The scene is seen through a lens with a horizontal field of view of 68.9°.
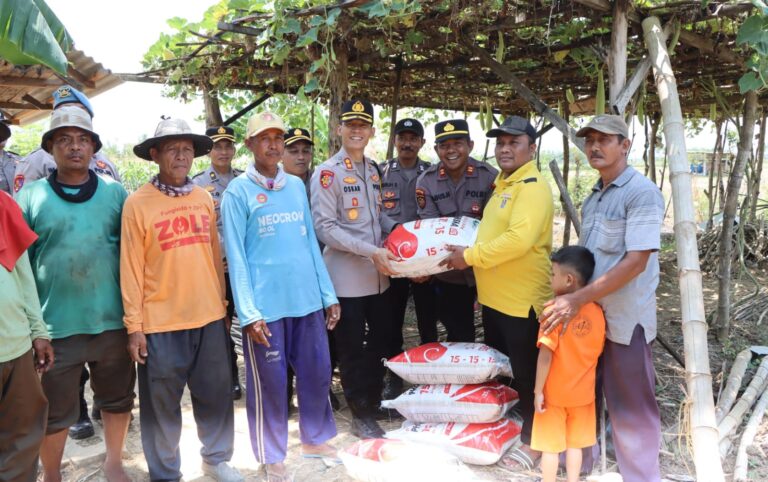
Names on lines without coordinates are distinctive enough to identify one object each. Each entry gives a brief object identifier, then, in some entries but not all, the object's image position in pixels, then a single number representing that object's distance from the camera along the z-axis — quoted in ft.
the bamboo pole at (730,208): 15.90
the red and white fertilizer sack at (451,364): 10.58
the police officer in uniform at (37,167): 11.09
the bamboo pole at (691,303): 8.81
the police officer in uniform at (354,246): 11.25
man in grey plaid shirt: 8.73
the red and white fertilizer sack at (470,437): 10.23
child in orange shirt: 8.93
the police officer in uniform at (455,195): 12.27
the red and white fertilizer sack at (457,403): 10.43
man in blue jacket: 9.60
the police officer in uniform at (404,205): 13.33
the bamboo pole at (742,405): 10.66
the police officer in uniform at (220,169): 13.97
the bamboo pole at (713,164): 24.85
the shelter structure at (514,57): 9.62
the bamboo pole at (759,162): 19.90
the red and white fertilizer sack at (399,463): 9.12
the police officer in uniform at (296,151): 13.87
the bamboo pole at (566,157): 23.62
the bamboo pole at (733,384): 11.58
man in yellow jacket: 9.82
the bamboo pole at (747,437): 9.60
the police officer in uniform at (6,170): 12.63
